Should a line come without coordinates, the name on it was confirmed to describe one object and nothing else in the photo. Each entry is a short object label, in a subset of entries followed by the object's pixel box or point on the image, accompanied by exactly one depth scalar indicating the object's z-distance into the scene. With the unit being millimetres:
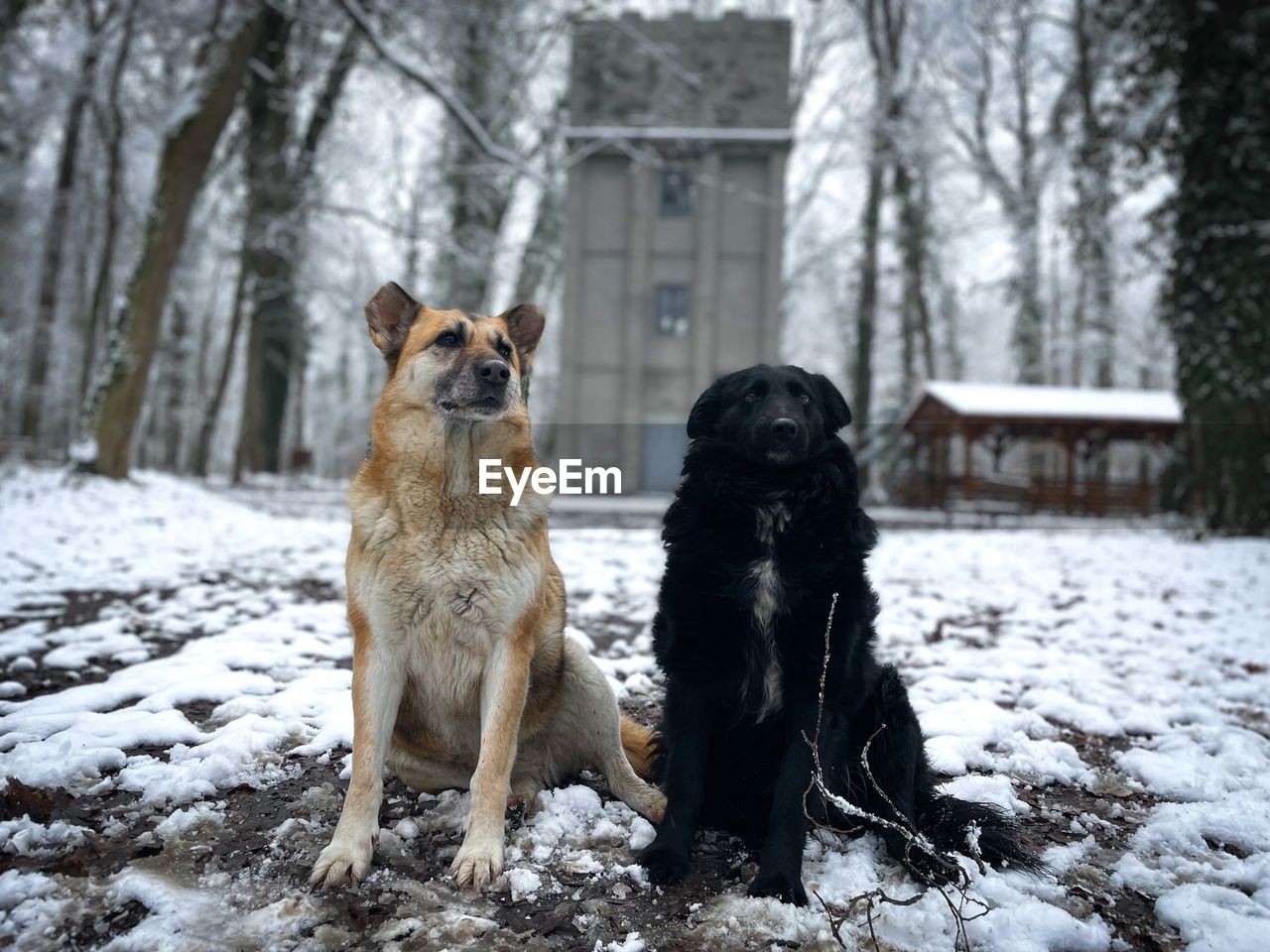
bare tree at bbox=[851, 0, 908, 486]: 23031
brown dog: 2354
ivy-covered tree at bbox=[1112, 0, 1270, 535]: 10633
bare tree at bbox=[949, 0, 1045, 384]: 24797
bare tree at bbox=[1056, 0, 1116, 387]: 13703
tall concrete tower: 21688
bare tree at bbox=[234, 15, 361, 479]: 17269
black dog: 2361
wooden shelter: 21422
